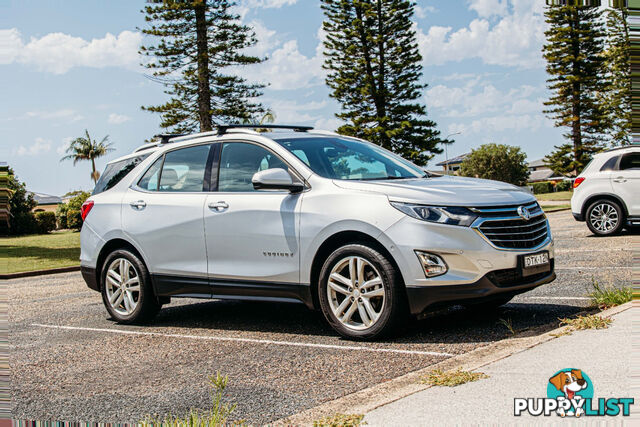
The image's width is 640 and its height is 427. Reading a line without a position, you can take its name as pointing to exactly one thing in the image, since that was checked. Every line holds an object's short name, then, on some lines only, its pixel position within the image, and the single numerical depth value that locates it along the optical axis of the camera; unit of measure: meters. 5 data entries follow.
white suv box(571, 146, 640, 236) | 13.35
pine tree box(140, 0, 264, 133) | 32.06
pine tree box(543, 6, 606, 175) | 41.22
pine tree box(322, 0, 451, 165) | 42.22
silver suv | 5.28
